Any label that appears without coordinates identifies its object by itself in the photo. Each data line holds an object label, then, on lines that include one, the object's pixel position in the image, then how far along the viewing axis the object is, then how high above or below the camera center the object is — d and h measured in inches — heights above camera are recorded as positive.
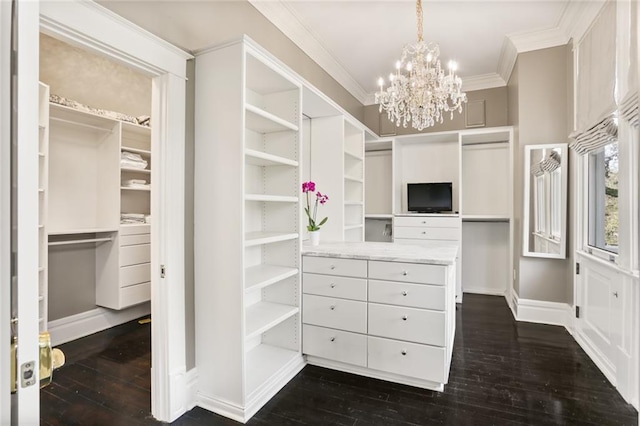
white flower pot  116.6 -9.1
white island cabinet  87.4 -28.2
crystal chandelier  104.7 +39.5
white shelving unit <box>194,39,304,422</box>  76.6 -6.9
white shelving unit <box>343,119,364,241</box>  160.7 +14.3
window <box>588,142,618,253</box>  101.4 +4.9
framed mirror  136.4 +4.9
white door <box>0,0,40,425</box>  20.2 +0.3
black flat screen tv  180.7 +8.5
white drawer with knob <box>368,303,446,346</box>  86.7 -30.4
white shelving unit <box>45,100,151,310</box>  121.3 +3.1
